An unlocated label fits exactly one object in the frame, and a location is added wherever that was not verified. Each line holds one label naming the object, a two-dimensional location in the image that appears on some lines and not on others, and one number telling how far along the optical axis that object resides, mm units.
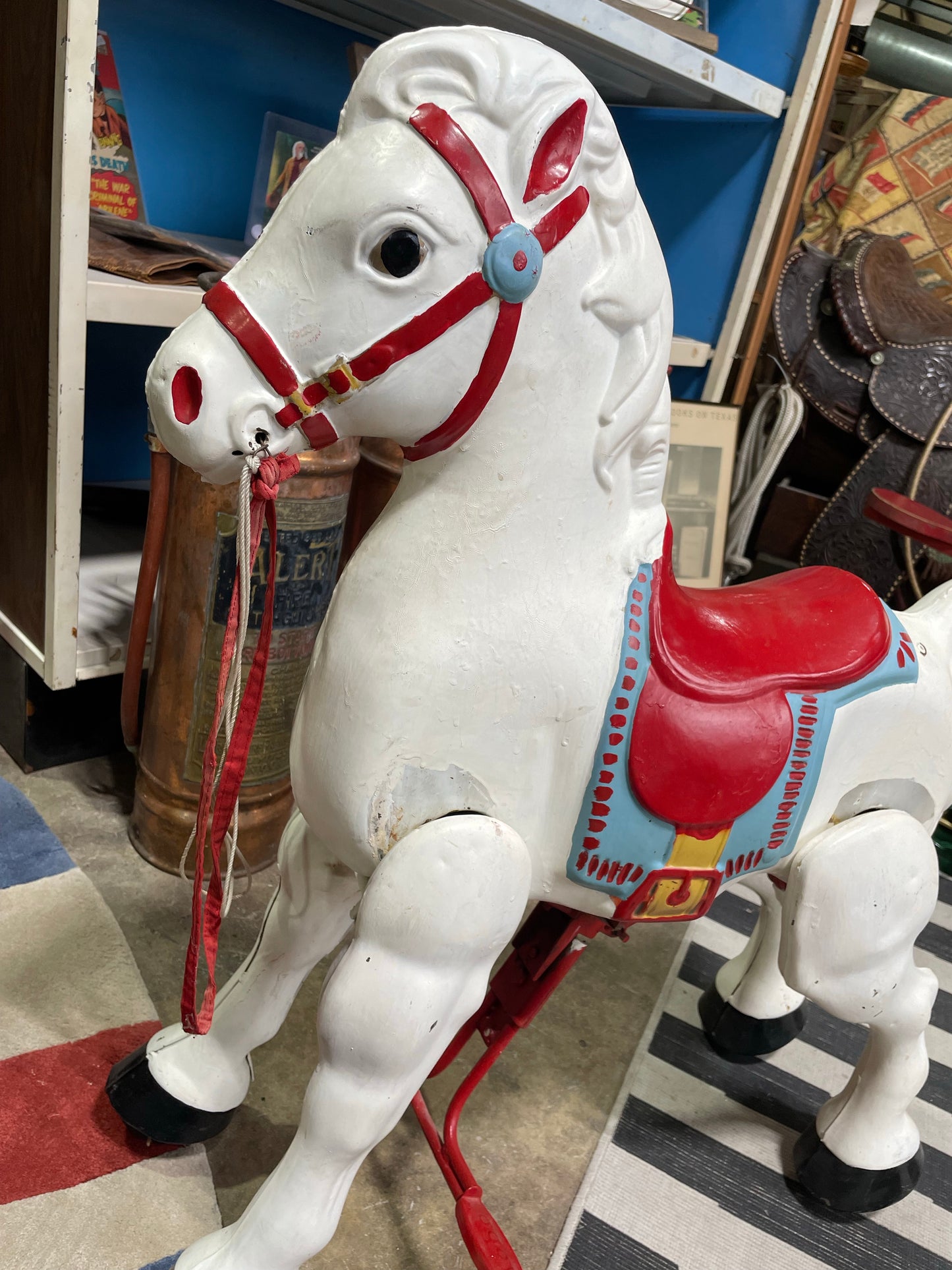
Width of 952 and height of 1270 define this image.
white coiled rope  1699
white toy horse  527
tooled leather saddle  1635
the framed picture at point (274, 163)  1438
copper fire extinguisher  1105
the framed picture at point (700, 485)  1659
